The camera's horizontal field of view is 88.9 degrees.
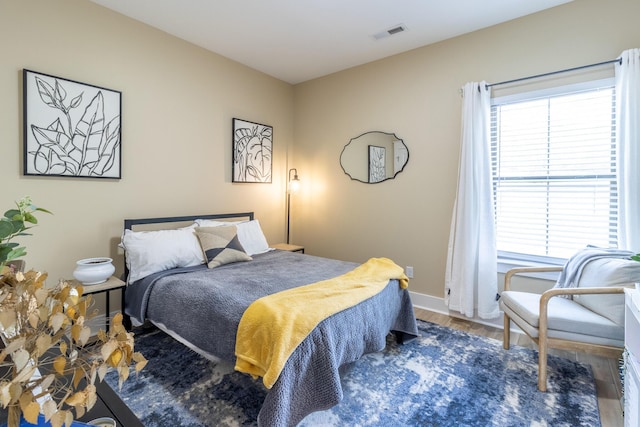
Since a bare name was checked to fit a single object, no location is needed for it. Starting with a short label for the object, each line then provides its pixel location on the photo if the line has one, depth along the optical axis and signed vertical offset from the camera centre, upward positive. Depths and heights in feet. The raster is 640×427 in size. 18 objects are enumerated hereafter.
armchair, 6.36 -2.22
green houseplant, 2.71 -0.16
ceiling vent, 9.82 +5.44
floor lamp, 14.15 +0.96
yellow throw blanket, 5.30 -1.98
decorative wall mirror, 11.78 +1.92
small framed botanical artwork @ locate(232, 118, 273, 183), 12.44 +2.22
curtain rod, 8.06 +3.64
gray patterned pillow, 9.51 -1.17
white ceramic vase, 7.90 -1.58
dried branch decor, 1.87 -0.90
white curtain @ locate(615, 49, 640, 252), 7.56 +1.32
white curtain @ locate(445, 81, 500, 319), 9.68 -0.10
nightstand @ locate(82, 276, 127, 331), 7.83 -1.98
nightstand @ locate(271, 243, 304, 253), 12.68 -1.61
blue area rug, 5.82 -3.71
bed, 5.43 -2.14
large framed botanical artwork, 7.77 +2.03
